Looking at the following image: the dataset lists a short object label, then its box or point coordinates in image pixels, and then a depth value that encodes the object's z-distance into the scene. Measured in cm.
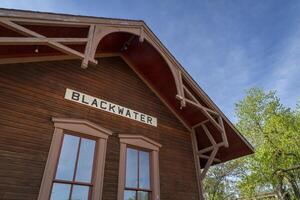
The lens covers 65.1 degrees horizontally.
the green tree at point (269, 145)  1795
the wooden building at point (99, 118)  501
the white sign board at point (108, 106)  644
